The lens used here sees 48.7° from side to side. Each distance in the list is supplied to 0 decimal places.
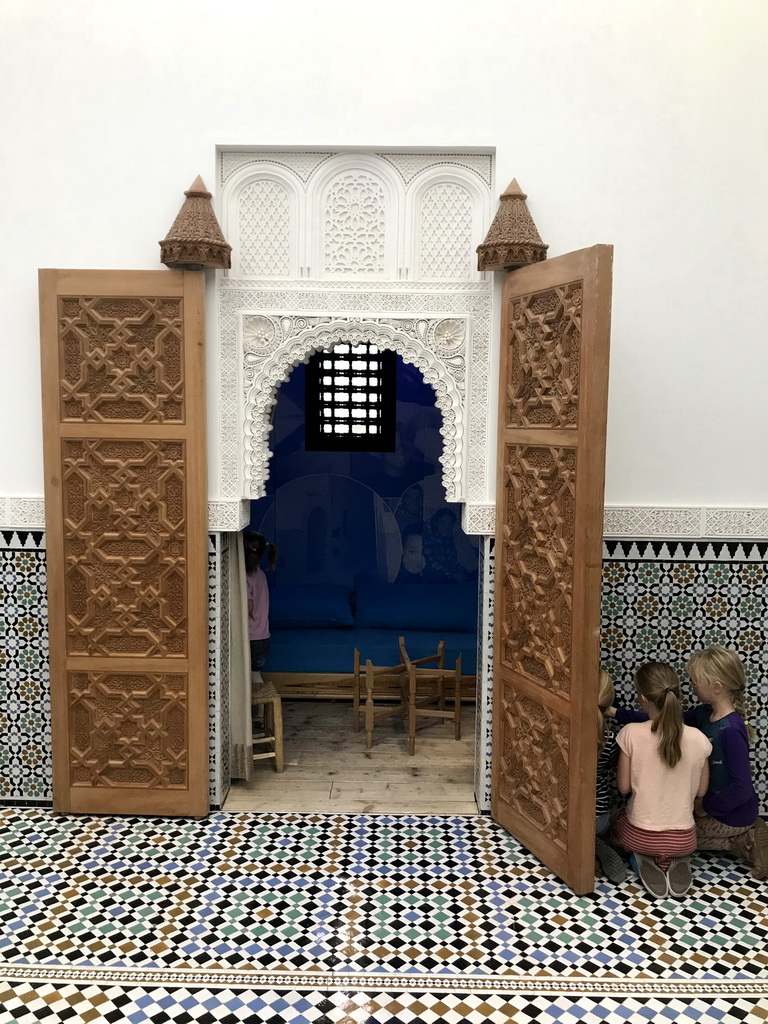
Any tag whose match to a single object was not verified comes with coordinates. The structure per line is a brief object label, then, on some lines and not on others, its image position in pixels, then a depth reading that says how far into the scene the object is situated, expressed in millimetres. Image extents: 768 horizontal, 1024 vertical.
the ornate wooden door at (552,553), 2699
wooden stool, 3646
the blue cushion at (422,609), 4906
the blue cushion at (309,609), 4980
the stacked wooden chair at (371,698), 3914
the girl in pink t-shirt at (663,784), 2795
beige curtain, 3496
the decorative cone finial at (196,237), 2947
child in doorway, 3818
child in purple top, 2863
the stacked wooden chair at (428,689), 3982
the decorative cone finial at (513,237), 2965
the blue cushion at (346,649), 4703
